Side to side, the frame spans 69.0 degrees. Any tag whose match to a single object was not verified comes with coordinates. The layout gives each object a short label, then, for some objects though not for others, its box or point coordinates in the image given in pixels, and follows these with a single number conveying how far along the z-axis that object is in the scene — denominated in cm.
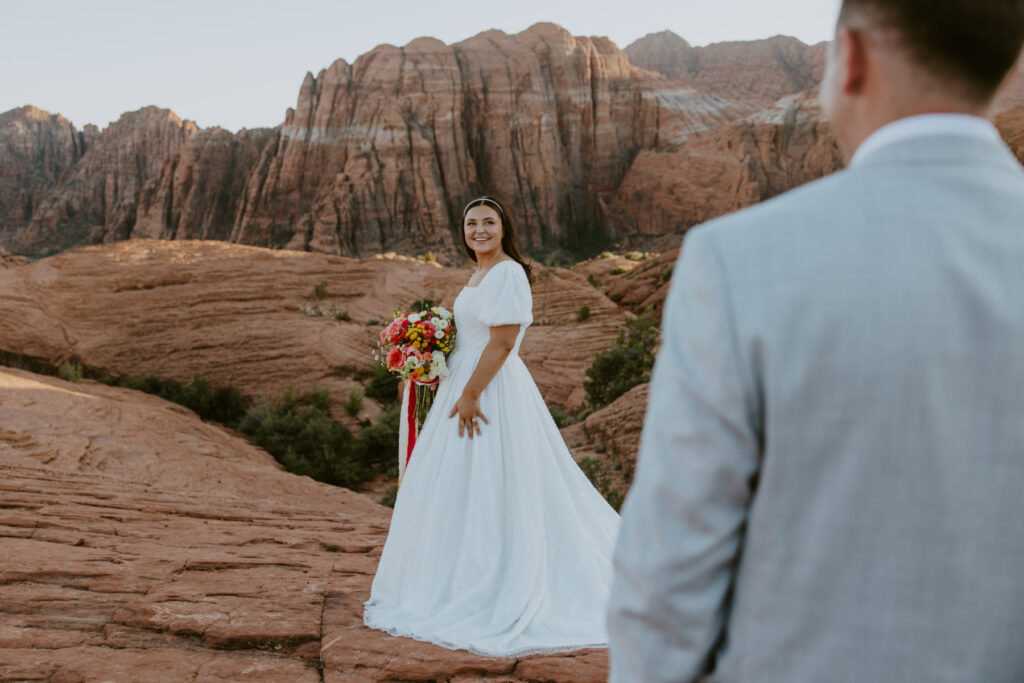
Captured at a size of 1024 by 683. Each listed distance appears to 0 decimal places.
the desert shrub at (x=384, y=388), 1661
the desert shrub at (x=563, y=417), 1287
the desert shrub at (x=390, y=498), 992
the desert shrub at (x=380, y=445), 1275
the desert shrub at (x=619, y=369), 1304
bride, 381
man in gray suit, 96
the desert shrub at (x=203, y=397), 1652
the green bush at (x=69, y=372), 1565
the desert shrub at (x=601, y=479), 755
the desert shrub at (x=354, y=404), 1572
